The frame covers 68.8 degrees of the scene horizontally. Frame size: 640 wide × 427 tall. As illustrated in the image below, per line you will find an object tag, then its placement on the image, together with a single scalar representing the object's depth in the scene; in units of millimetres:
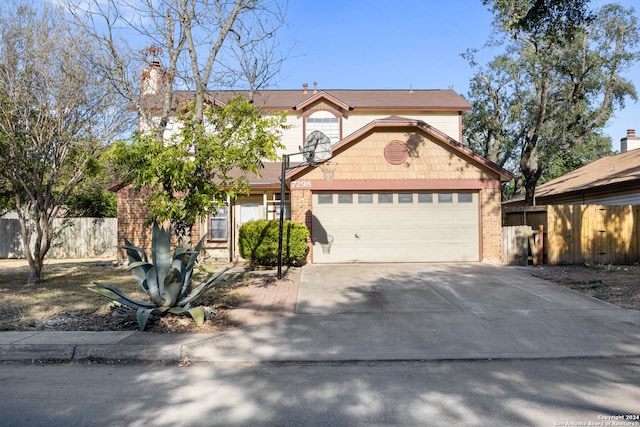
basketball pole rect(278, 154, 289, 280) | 11618
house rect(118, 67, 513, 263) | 15195
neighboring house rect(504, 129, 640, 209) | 16781
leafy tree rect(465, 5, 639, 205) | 17625
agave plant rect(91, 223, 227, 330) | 7414
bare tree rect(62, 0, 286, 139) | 9234
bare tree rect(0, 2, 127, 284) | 10797
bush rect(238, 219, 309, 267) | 13969
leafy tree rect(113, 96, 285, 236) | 7887
